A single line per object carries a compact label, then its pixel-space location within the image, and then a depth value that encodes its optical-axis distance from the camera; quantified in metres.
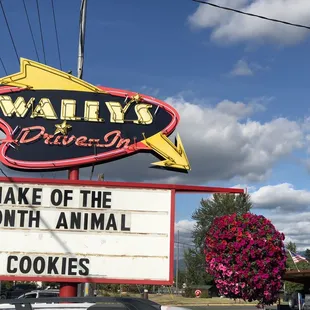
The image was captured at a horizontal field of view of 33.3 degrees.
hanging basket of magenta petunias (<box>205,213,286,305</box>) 12.16
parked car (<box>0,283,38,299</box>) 32.18
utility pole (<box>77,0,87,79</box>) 13.21
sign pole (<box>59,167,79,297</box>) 10.12
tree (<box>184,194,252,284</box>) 66.31
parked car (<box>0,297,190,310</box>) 4.10
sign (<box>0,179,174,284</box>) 10.01
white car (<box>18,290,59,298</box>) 21.68
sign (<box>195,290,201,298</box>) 59.53
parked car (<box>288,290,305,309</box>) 30.38
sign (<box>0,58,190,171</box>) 10.44
